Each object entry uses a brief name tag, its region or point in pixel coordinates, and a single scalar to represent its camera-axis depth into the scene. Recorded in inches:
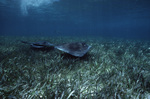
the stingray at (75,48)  117.0
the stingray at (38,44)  172.2
